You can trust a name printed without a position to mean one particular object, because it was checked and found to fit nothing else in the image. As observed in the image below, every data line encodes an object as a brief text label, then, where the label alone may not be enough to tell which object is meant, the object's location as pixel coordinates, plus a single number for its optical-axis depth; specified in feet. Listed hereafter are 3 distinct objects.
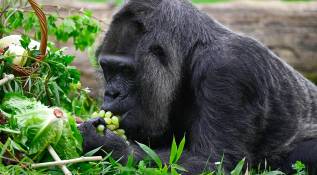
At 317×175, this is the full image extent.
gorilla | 33.24
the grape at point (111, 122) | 32.99
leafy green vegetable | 28.68
